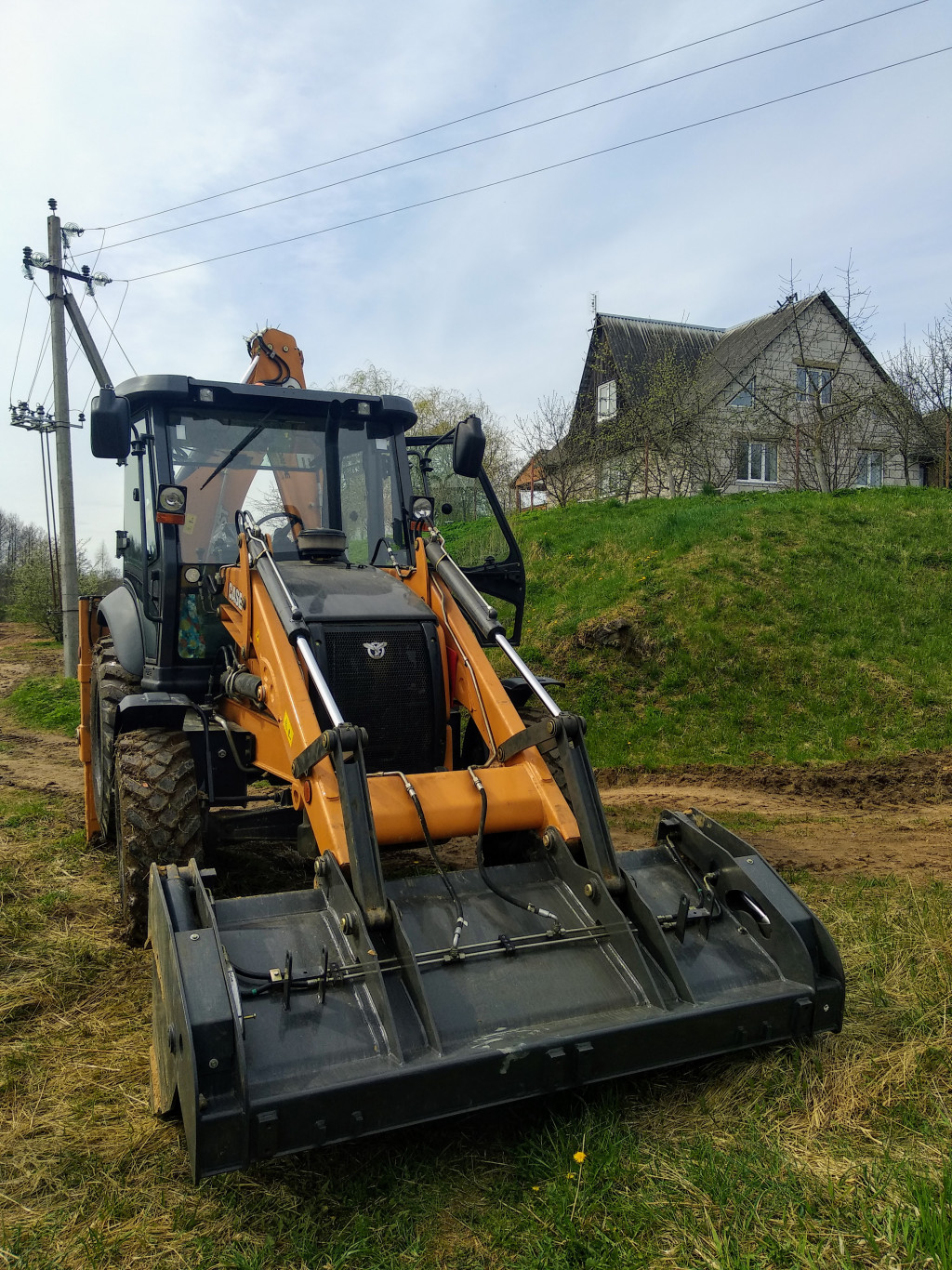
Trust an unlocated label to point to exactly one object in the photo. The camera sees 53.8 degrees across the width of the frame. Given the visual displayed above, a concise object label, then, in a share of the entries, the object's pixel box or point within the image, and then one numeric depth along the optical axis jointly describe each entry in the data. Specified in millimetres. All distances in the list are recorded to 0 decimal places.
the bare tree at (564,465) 20797
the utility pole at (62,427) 17812
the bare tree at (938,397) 20188
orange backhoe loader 2912
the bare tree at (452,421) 29203
